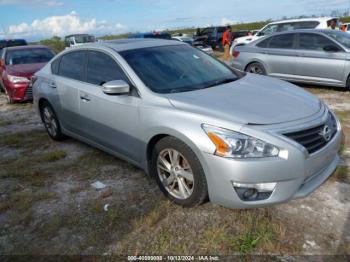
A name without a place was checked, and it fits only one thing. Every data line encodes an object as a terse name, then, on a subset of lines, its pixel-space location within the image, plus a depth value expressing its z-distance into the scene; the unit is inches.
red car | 330.0
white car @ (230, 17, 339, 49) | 458.9
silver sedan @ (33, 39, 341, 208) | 102.2
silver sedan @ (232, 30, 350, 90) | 283.0
